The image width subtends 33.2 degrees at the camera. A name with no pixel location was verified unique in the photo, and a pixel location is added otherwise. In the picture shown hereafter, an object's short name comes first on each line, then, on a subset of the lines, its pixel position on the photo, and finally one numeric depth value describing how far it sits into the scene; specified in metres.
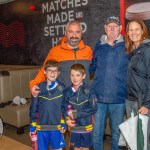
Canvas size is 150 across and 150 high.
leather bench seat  4.05
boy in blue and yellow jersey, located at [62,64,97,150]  2.42
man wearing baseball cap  2.46
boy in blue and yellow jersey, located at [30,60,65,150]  2.43
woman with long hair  2.22
